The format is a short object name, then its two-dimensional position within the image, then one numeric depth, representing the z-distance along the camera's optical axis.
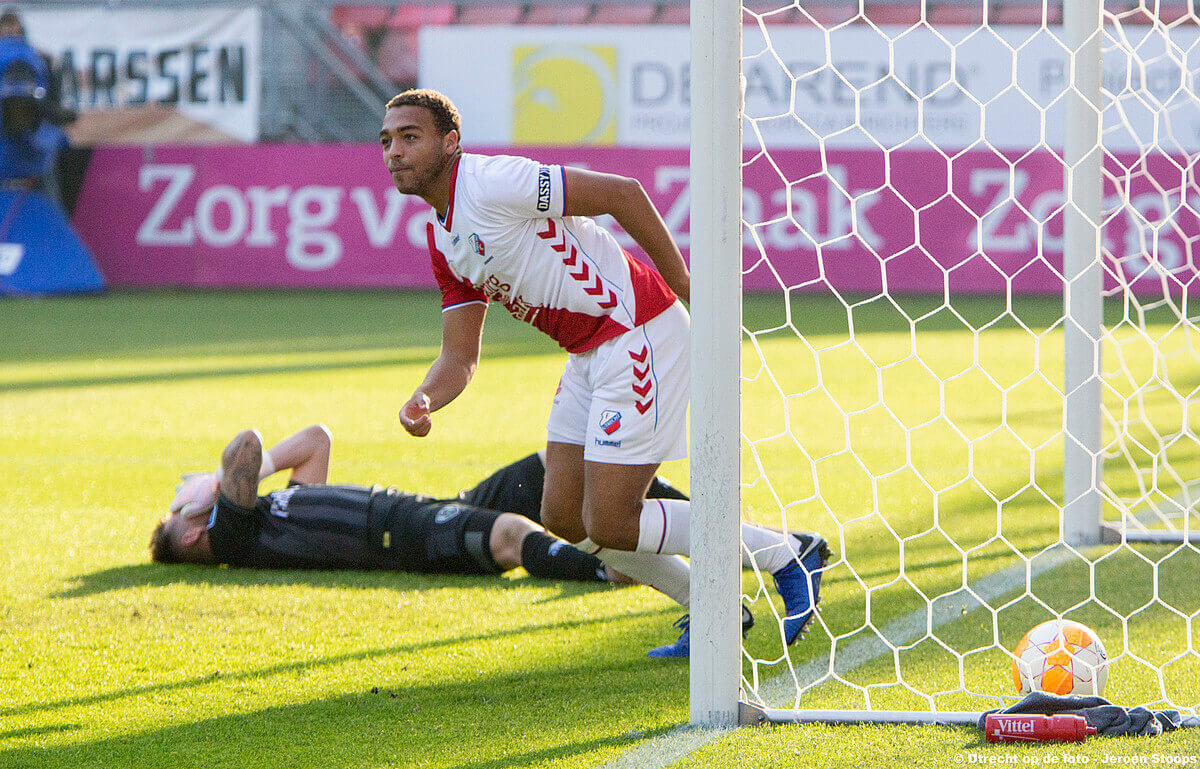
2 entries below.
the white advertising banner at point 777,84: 32.44
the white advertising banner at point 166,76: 35.16
